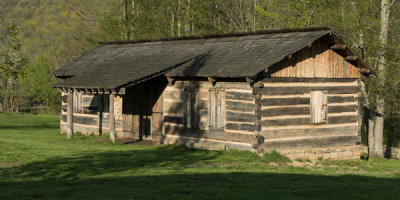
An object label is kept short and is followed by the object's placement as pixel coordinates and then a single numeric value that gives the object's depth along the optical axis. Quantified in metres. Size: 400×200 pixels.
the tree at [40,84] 63.66
